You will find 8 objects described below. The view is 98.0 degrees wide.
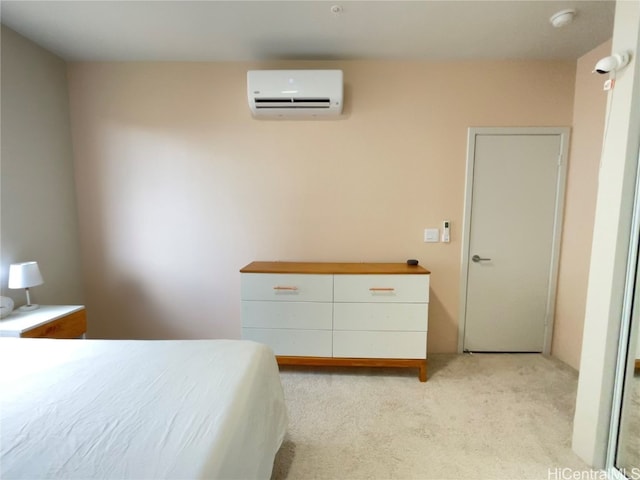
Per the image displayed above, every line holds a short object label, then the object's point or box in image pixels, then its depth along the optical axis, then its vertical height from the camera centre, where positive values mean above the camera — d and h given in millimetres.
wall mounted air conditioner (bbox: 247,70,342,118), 2264 +1024
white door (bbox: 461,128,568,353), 2463 -187
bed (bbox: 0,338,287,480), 813 -718
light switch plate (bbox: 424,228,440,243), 2561 -182
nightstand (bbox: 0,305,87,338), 1808 -761
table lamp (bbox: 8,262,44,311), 1967 -454
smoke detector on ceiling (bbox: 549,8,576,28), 1790 +1298
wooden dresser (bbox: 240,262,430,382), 2197 -800
